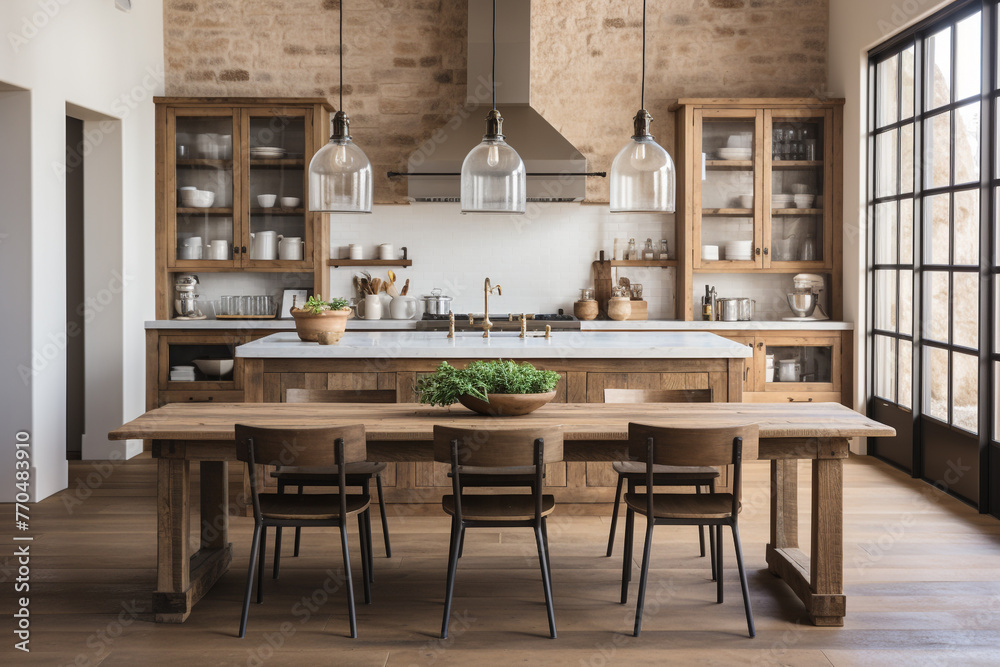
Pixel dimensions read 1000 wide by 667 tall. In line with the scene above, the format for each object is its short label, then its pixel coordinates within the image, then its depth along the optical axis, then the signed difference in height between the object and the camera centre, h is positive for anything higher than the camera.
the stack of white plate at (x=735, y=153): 7.09 +1.30
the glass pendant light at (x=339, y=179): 3.47 +0.53
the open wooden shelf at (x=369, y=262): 7.52 +0.43
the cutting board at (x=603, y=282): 7.61 +0.26
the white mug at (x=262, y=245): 7.11 +0.54
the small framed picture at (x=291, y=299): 7.36 +0.10
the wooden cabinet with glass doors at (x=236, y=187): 7.00 +1.01
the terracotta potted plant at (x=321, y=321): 5.11 -0.06
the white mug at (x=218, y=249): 7.09 +0.51
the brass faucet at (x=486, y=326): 5.46 -0.09
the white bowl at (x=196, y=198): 7.02 +0.92
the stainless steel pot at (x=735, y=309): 7.21 +0.02
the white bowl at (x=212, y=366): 6.91 -0.44
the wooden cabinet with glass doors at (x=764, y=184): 7.05 +1.05
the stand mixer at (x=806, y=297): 7.16 +0.12
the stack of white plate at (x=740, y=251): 7.14 +0.50
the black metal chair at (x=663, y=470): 3.97 -0.74
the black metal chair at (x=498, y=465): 3.15 -0.60
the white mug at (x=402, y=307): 7.29 +0.04
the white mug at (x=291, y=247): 7.12 +0.53
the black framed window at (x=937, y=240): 5.05 +0.47
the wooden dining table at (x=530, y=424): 3.35 -0.52
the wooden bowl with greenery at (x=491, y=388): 3.54 -0.32
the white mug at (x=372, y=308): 7.30 +0.03
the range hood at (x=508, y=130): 6.87 +1.46
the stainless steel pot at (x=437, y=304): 7.39 +0.06
